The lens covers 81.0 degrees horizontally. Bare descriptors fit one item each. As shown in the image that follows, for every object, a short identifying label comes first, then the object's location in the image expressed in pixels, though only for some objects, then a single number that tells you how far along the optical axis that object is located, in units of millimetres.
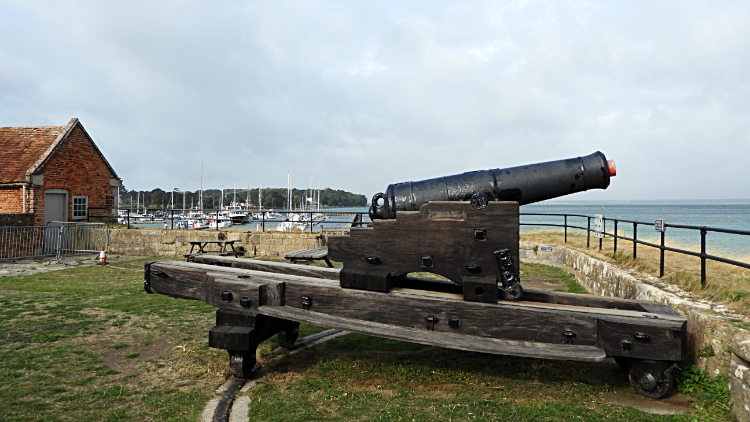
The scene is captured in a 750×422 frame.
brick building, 15352
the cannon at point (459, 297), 3139
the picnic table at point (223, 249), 11862
